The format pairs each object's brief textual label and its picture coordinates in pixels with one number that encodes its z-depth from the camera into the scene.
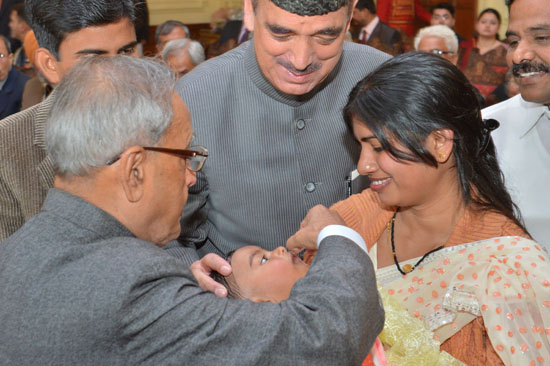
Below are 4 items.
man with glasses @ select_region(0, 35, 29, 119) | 6.24
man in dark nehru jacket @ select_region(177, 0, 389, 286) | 2.33
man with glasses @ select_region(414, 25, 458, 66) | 5.76
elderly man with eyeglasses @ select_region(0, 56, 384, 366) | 1.22
